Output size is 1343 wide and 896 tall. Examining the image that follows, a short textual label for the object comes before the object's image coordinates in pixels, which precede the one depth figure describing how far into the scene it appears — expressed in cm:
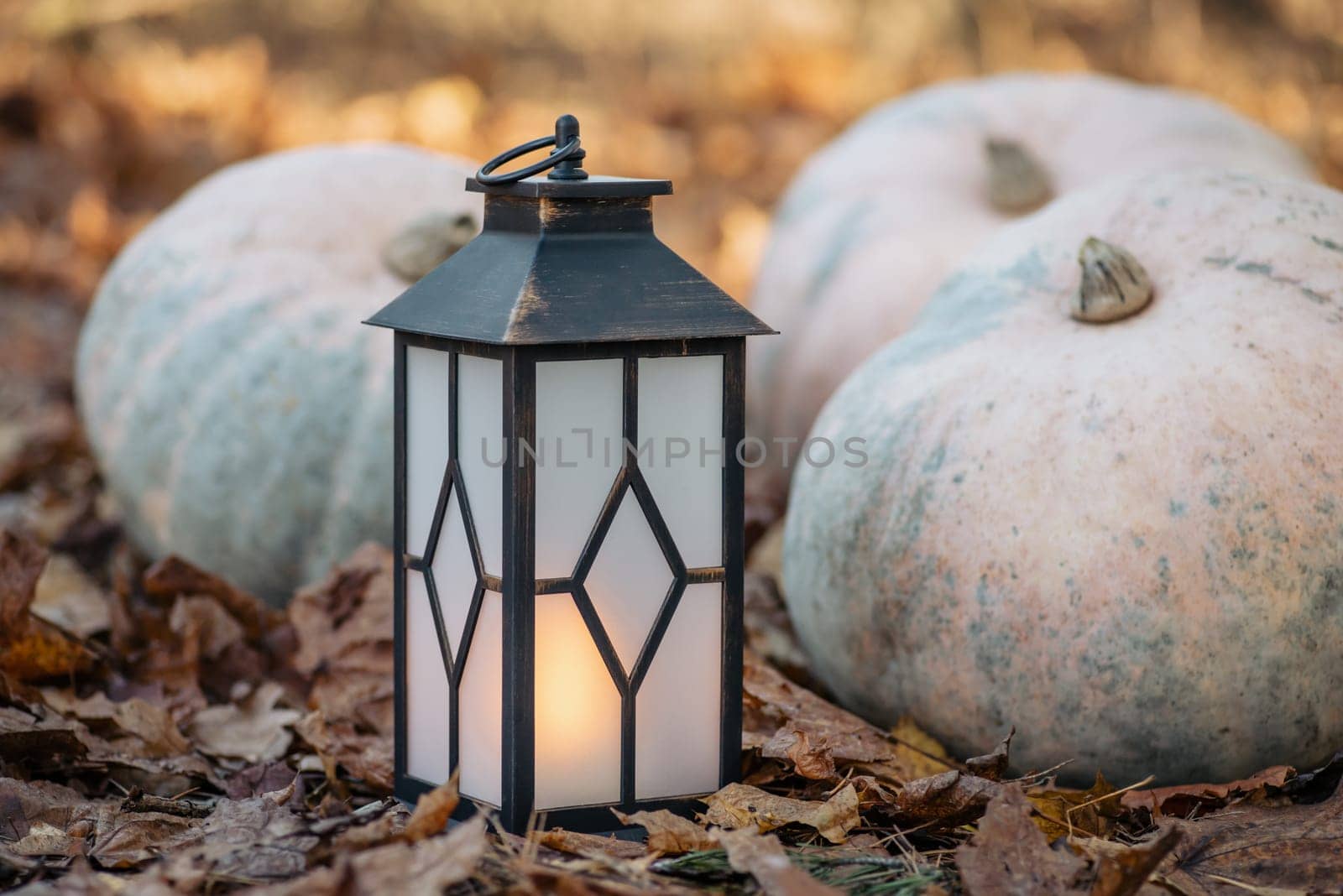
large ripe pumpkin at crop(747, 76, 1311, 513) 210
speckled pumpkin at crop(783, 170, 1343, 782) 166
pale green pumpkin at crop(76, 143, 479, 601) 198
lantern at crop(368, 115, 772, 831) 158
